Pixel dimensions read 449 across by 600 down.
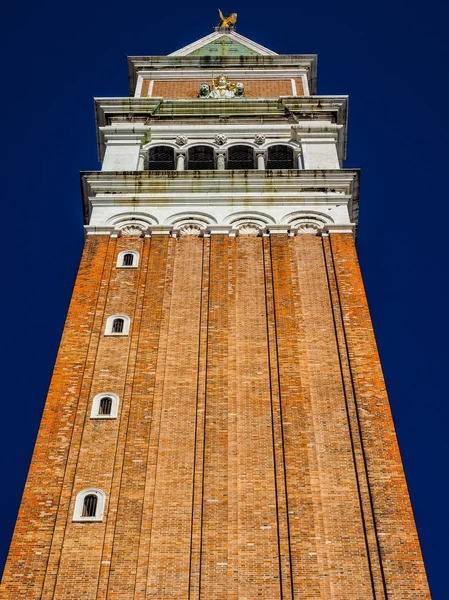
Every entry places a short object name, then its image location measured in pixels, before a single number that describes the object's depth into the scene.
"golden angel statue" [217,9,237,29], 63.34
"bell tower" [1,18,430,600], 26.48
